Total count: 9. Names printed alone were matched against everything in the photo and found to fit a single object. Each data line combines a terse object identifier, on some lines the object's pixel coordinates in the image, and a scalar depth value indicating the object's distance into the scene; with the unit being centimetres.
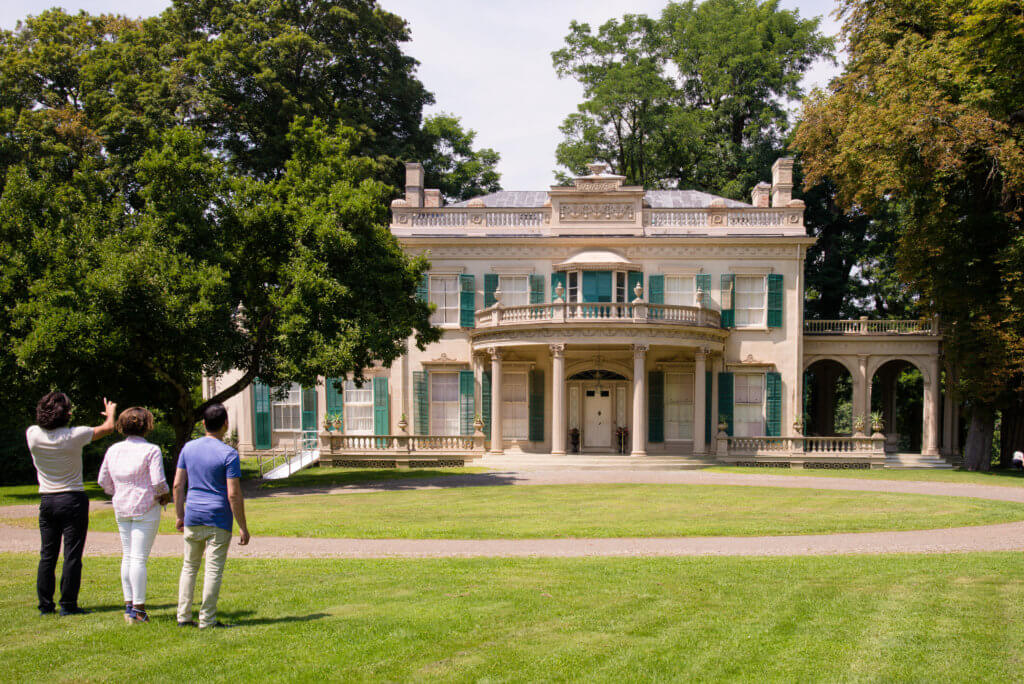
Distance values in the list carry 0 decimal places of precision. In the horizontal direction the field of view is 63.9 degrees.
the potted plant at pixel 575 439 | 3374
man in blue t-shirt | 714
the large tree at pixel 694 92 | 4634
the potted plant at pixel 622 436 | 3362
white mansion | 3334
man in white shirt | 777
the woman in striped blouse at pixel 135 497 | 742
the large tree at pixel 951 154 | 2598
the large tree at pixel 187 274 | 1984
